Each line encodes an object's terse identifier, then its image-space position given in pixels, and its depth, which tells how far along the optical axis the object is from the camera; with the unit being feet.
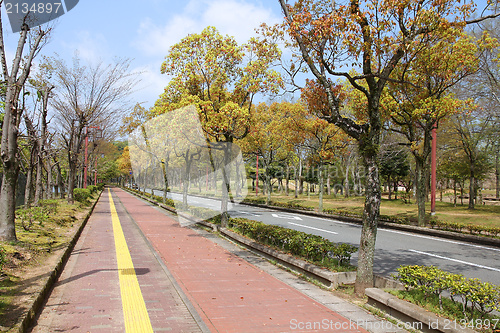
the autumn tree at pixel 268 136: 98.12
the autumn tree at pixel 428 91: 47.14
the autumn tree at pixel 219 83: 44.96
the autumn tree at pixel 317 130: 77.36
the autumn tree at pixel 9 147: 28.76
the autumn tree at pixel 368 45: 21.09
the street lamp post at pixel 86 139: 81.82
